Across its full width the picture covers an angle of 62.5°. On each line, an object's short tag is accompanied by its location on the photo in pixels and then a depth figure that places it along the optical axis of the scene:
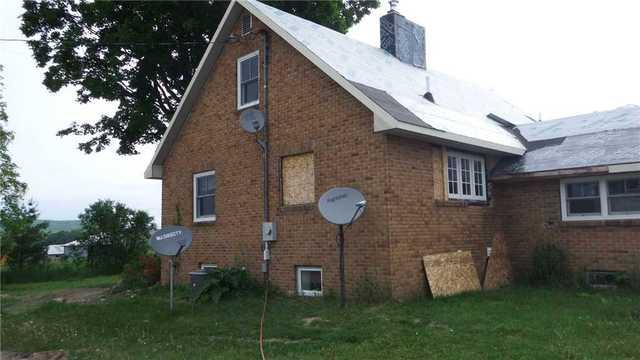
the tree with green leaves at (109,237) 24.62
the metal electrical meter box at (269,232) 12.06
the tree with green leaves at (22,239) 24.47
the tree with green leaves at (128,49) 19.69
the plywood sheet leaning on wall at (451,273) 10.81
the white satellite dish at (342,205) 9.68
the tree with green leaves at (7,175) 27.33
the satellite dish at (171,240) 11.12
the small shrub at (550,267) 12.23
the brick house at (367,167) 10.56
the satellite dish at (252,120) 12.54
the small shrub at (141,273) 15.68
